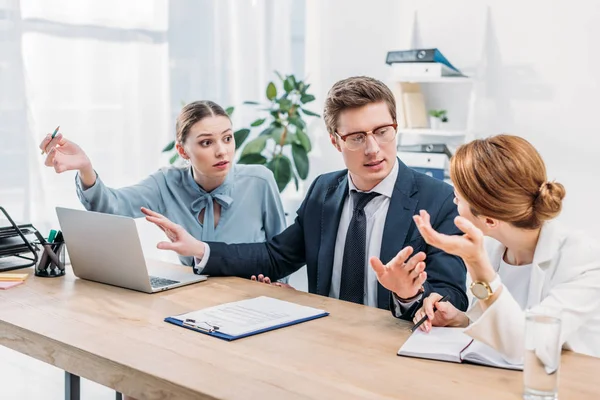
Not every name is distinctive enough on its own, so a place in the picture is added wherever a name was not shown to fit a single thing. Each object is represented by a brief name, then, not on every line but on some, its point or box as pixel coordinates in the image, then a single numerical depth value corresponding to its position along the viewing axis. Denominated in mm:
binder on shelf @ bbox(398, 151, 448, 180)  3555
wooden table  1340
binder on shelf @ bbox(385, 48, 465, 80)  3502
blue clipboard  1645
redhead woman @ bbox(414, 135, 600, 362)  1546
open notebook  1462
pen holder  2264
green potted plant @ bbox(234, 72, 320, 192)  4035
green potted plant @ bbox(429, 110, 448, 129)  3727
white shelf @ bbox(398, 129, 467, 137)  3604
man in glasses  2100
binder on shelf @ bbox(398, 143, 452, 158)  3590
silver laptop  2041
